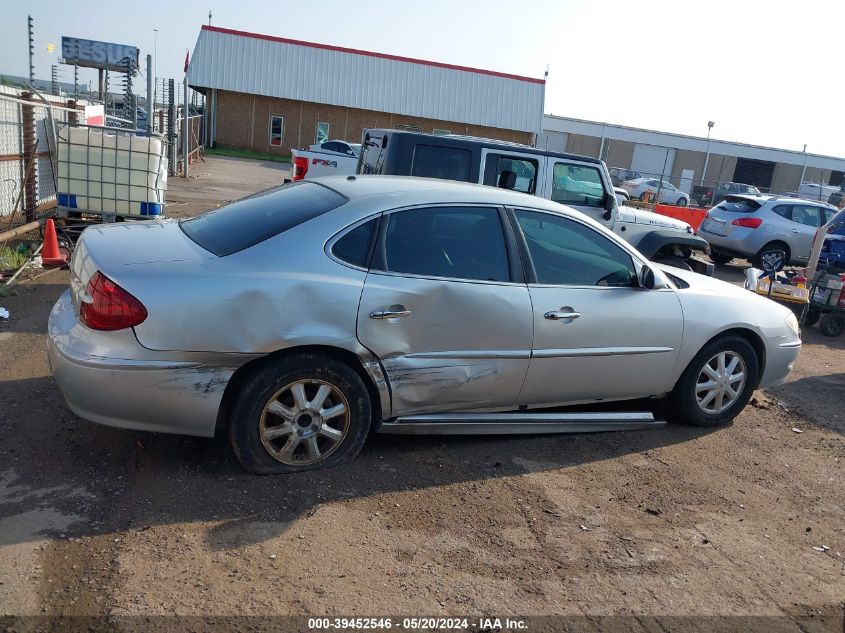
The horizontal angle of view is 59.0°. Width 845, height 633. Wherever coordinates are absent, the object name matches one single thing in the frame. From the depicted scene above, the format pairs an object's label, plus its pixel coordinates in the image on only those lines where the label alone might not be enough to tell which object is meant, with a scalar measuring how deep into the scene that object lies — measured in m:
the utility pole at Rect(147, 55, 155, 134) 14.65
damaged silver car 3.84
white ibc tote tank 9.83
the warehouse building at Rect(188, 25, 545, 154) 38.56
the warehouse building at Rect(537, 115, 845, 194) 48.00
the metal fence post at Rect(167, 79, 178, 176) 20.73
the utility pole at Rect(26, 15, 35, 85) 19.13
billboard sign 36.01
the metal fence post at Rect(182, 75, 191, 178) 21.92
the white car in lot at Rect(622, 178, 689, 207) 34.20
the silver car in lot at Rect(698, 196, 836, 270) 15.02
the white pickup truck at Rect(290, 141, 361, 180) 18.78
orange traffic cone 8.91
